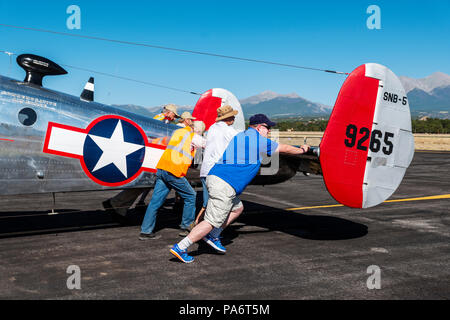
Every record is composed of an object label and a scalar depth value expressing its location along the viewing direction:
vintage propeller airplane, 5.80
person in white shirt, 6.02
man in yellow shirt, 6.47
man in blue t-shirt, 5.16
